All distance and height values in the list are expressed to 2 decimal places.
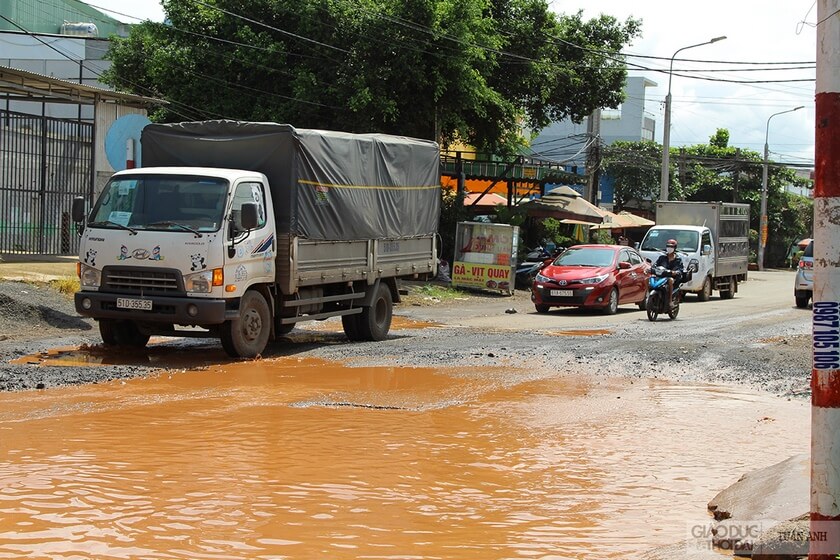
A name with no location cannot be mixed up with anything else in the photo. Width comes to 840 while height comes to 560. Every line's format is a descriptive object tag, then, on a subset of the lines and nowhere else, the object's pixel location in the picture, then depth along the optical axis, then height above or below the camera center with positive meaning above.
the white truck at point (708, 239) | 27.88 +0.60
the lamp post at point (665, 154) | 37.62 +3.94
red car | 21.31 -0.49
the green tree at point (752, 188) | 61.28 +4.51
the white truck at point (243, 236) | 12.02 +0.15
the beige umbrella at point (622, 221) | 38.44 +1.52
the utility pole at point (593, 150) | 38.31 +4.11
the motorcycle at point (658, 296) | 20.16 -0.74
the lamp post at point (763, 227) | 57.69 +1.99
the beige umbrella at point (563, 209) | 33.44 +1.57
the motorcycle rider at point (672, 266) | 20.41 -0.14
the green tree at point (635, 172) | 54.56 +4.79
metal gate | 19.91 +1.28
